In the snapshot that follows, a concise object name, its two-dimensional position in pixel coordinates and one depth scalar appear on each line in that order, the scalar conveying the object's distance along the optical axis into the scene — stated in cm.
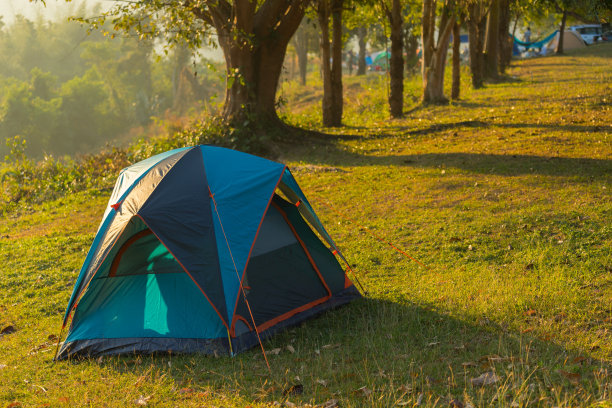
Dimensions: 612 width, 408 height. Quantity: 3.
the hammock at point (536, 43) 5753
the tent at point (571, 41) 4994
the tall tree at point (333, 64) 1880
